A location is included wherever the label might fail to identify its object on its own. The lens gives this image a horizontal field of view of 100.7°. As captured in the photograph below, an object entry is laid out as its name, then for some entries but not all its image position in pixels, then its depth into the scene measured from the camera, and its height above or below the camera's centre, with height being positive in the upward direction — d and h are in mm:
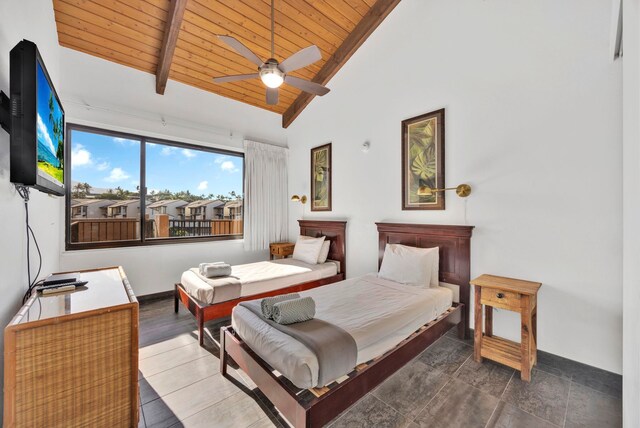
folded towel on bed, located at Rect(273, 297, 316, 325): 1889 -708
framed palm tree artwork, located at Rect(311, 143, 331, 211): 4508 +628
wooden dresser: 1199 -737
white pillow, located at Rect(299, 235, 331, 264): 4172 -610
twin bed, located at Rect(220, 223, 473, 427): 1530 -874
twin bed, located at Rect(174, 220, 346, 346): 2807 -818
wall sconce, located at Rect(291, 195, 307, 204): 4886 +290
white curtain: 4804 +366
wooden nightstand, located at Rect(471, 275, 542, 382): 2096 -873
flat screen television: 1255 +489
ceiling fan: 2309 +1379
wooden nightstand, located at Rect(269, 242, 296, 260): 4805 -644
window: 3576 +359
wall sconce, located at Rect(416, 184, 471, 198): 2783 +256
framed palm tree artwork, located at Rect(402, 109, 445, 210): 3047 +652
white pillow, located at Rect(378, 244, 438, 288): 2844 -582
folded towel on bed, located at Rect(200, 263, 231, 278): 3082 -666
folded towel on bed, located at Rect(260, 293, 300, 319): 1994 -701
